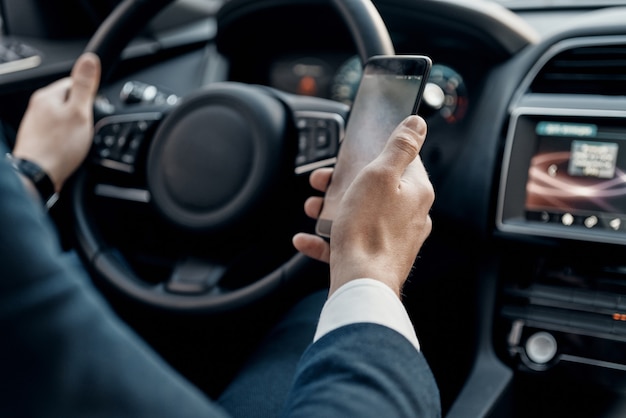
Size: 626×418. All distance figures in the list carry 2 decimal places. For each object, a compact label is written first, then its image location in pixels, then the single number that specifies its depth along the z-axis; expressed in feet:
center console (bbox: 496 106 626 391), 3.26
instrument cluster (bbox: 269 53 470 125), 4.02
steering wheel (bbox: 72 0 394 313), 3.14
